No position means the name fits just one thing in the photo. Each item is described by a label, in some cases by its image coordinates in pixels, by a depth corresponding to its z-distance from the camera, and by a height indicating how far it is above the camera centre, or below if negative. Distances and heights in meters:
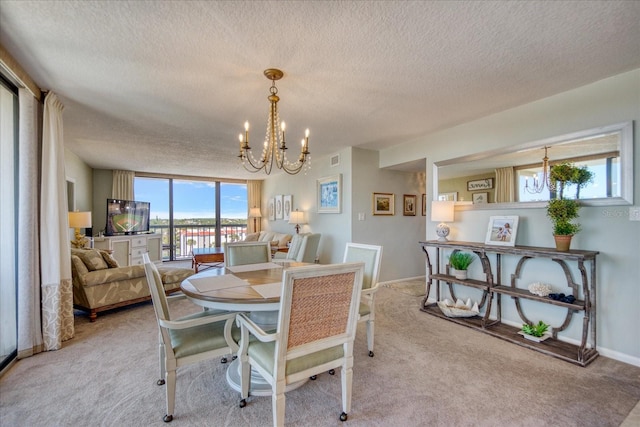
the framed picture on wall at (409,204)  5.16 +0.13
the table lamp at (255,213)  8.12 -0.06
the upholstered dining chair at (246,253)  2.86 -0.44
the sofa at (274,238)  5.99 -0.65
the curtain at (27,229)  2.29 -0.15
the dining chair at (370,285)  2.37 -0.63
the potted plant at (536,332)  2.60 -1.12
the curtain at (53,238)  2.46 -0.25
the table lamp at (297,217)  5.83 -0.12
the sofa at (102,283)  3.18 -0.85
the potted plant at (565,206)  2.43 +0.05
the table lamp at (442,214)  3.45 -0.04
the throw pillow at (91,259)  3.30 -0.57
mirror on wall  2.32 +0.42
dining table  1.64 -0.52
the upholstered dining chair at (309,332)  1.38 -0.64
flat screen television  6.05 -0.14
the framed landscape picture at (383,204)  4.80 +0.12
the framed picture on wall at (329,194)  4.84 +0.32
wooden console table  2.29 -0.79
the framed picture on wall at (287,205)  6.63 +0.14
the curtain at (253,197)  8.32 +0.41
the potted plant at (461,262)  3.31 -0.61
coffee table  5.54 -0.91
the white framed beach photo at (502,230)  2.93 -0.20
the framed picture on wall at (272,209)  7.47 +0.05
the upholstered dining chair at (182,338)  1.61 -0.77
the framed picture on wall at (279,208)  7.08 +0.08
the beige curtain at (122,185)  6.71 +0.61
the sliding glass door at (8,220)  2.21 -0.08
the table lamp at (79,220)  4.00 -0.13
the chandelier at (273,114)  2.20 +0.83
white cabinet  5.67 -0.76
